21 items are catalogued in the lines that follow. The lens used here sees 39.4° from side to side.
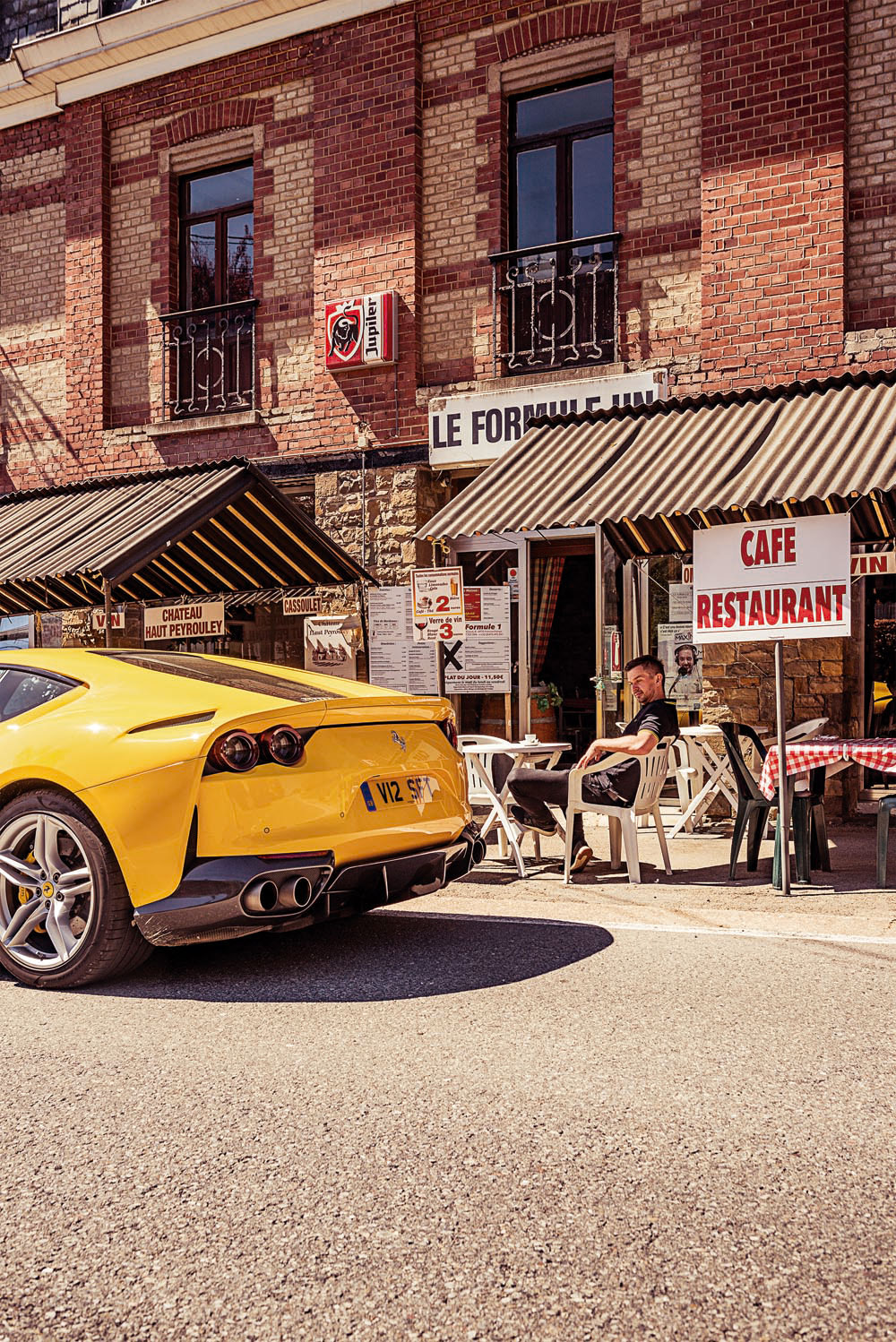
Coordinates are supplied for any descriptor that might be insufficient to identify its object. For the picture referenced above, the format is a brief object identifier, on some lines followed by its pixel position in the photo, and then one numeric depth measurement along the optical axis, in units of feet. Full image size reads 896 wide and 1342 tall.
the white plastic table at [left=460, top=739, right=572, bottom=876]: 26.86
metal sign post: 23.30
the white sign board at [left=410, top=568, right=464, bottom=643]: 30.01
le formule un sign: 38.38
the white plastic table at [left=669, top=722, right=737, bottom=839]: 32.63
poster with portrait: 38.88
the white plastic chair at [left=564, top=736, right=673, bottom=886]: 25.22
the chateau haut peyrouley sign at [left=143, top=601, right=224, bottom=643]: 38.01
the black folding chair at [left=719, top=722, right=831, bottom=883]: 24.88
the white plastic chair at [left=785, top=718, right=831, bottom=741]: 28.32
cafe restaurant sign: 23.66
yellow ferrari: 15.93
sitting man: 25.43
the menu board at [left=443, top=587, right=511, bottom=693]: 41.52
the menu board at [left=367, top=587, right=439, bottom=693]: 42.29
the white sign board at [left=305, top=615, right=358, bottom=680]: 43.06
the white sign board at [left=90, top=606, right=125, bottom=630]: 45.60
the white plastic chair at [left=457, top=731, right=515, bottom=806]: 27.55
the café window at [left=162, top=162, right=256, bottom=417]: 45.91
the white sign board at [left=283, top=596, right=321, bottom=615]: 44.42
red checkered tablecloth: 24.03
